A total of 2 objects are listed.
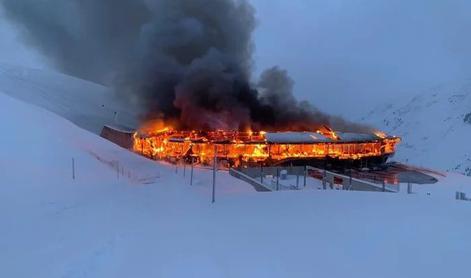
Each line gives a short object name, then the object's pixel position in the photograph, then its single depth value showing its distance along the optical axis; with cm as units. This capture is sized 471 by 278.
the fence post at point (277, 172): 3133
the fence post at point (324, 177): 2607
